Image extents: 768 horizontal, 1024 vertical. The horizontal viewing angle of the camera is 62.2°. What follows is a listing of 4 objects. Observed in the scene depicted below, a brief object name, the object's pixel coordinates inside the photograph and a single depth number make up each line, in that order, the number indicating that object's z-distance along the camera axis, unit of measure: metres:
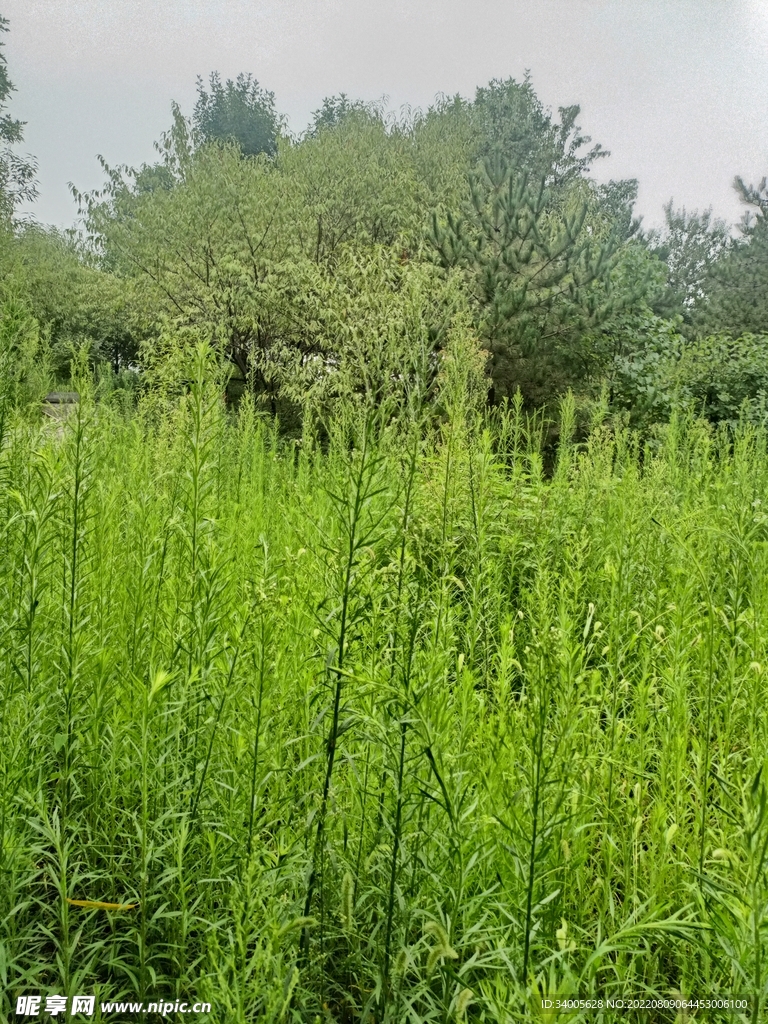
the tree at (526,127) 13.13
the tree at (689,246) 20.33
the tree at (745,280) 13.16
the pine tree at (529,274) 7.18
